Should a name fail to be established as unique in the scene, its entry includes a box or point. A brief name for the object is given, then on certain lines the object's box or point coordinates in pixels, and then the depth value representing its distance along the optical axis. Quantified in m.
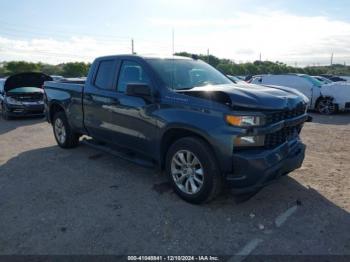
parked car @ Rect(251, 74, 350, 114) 12.15
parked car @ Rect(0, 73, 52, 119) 11.66
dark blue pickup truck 3.67
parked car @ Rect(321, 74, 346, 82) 25.88
